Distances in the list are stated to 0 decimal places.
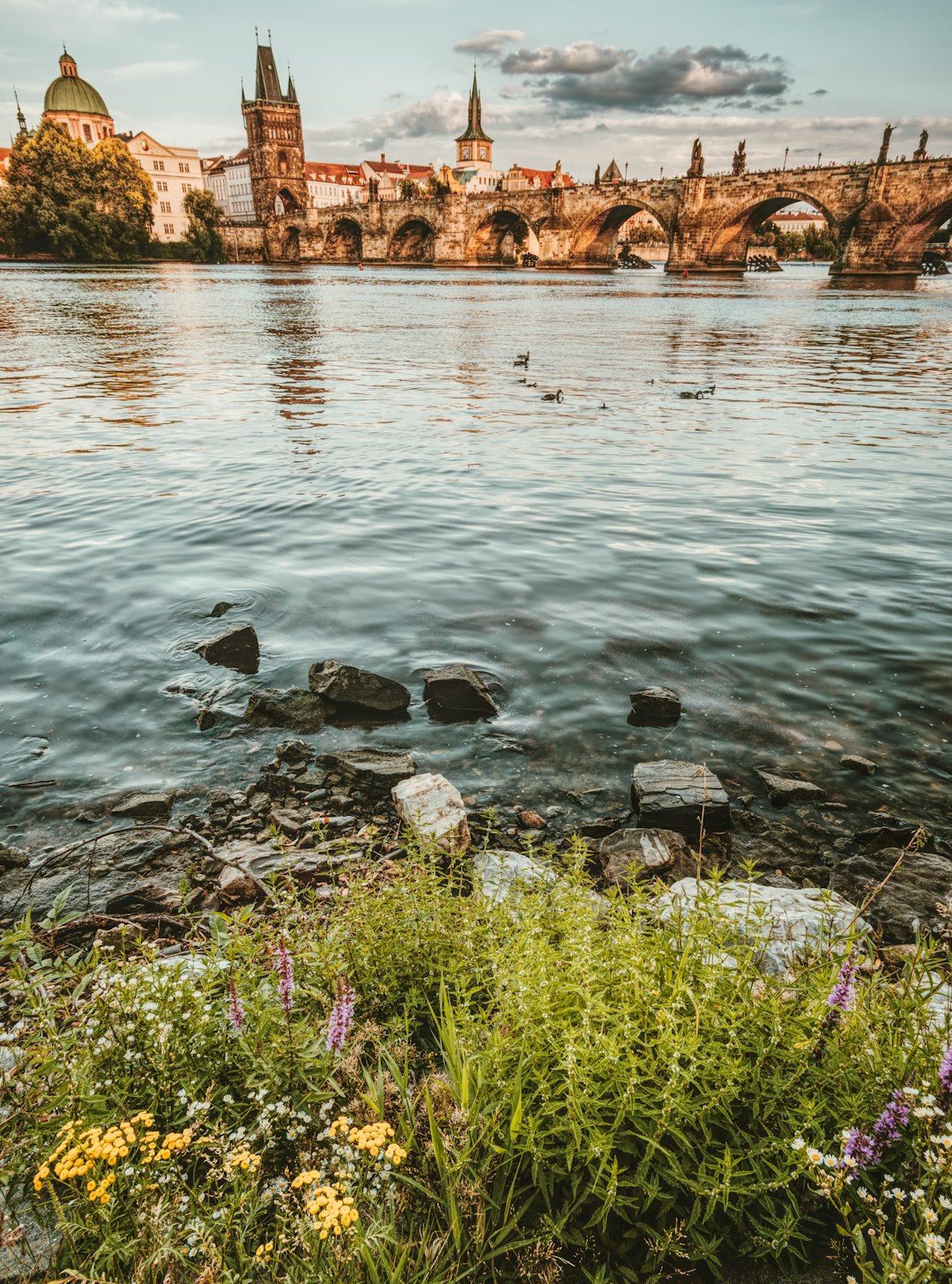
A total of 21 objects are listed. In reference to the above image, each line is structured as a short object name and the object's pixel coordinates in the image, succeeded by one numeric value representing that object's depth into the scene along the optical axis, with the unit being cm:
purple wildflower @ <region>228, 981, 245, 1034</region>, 211
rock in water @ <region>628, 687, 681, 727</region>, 532
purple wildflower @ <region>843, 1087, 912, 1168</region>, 183
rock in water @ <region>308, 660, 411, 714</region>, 539
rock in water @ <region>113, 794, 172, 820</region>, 424
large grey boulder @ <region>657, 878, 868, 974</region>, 240
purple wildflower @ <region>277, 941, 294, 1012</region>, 209
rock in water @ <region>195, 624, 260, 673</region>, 597
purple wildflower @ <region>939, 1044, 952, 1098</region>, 184
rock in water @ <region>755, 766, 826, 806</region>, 453
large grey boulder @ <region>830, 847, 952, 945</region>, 344
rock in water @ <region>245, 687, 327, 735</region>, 518
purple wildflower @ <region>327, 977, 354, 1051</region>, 206
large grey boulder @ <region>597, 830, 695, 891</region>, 372
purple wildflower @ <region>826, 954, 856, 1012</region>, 203
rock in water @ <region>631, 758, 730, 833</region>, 422
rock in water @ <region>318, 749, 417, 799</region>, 451
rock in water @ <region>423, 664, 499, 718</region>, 545
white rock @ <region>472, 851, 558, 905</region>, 294
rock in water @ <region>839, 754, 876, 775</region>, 478
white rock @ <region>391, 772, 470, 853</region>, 377
